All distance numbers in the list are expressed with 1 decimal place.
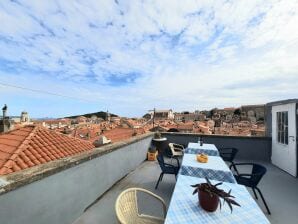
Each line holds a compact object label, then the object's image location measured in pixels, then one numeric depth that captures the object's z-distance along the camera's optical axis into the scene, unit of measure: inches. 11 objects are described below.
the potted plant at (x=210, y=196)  51.5
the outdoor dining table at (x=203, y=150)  141.0
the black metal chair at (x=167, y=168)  119.3
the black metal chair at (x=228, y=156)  161.5
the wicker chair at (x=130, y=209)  57.2
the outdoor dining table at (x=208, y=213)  48.6
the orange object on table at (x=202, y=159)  109.1
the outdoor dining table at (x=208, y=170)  92.7
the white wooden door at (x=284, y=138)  149.9
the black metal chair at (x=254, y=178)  93.5
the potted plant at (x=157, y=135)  222.5
